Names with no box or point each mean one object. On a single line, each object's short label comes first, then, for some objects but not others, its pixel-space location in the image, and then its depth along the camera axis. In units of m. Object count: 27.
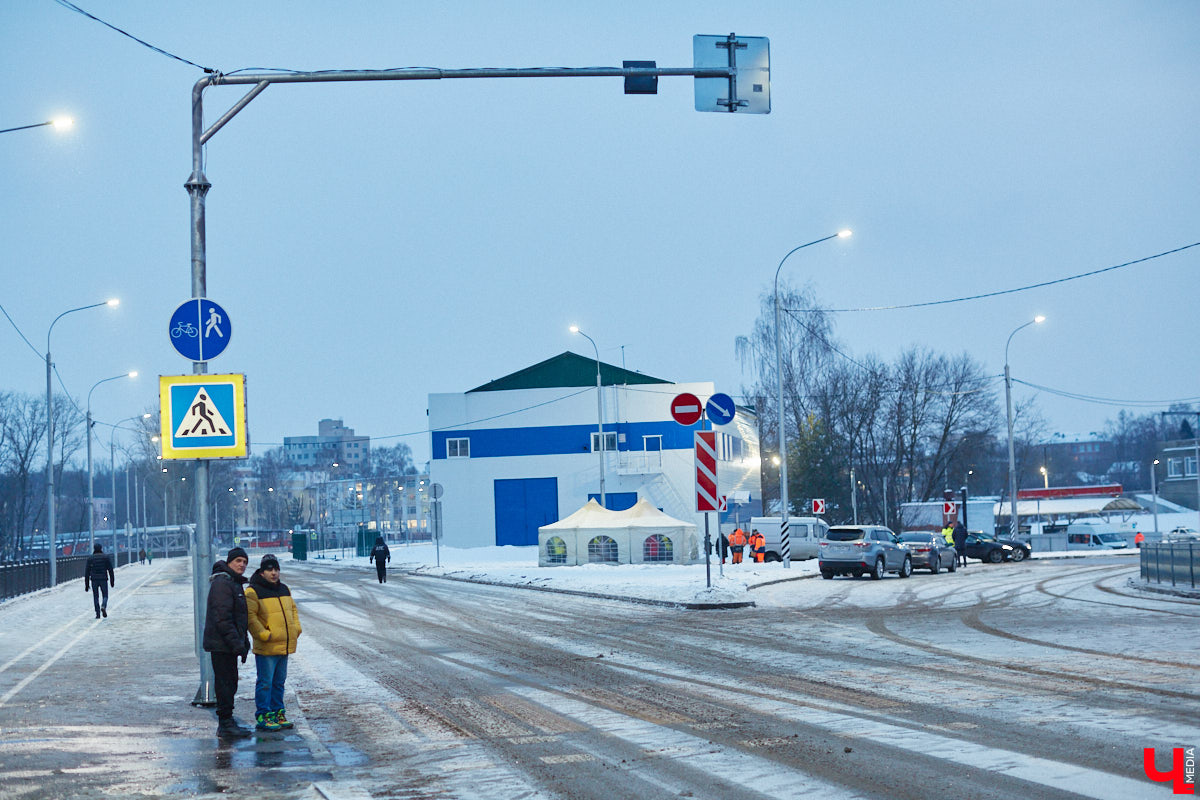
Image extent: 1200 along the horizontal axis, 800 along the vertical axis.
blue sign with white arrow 27.50
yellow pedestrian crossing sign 11.93
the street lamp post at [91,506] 56.53
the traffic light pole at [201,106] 11.26
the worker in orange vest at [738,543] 46.28
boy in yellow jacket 10.35
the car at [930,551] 39.66
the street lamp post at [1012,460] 52.66
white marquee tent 43.56
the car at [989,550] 49.16
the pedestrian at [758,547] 45.25
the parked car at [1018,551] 50.28
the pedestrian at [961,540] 46.28
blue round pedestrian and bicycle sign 12.24
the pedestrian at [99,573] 26.41
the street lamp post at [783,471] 37.47
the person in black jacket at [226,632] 10.47
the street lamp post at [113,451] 77.50
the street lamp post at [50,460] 43.12
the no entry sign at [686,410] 25.69
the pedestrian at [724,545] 41.64
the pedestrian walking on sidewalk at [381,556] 39.47
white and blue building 68.62
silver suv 35.06
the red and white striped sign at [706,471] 25.84
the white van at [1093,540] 61.81
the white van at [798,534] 47.97
